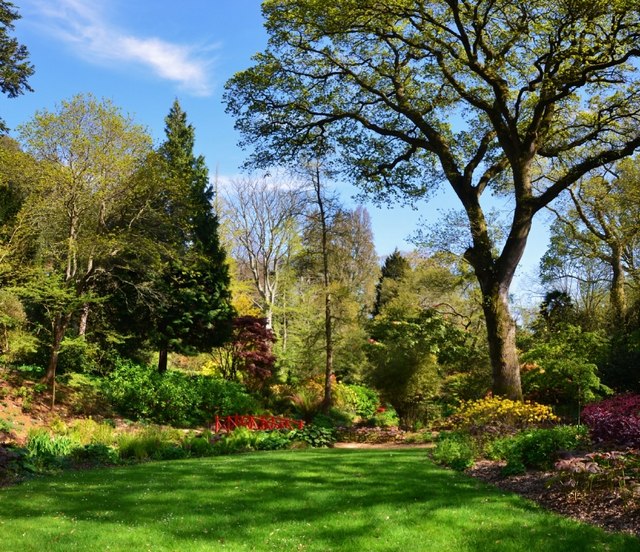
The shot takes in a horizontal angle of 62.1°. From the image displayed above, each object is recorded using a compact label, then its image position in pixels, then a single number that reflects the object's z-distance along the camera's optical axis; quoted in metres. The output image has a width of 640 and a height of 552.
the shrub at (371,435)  14.30
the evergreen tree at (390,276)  35.94
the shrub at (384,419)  17.12
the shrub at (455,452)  7.93
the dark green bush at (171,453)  10.38
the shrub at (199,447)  11.06
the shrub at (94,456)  9.41
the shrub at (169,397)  15.27
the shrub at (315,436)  13.03
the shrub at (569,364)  13.47
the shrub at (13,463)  7.70
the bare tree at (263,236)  31.16
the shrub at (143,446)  10.16
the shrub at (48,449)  8.70
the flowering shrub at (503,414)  10.09
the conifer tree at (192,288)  18.17
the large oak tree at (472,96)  12.31
